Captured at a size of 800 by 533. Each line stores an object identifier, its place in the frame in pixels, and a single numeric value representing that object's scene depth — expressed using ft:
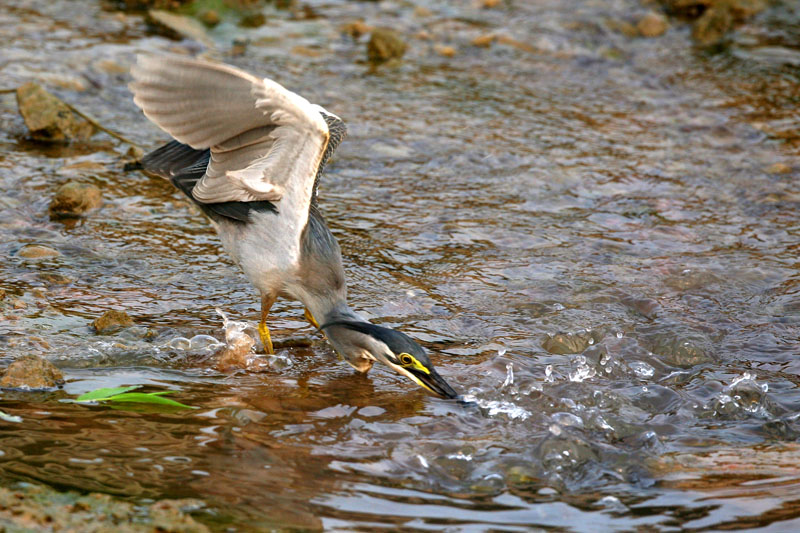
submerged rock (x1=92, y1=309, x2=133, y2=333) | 32.27
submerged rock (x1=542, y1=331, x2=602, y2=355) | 33.32
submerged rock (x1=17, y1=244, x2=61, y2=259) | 37.19
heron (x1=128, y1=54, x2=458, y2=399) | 29.45
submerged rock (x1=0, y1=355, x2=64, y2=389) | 28.04
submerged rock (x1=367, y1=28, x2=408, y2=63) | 60.54
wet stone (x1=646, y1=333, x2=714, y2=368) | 32.50
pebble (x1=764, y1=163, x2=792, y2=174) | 47.99
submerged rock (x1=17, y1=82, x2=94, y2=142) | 46.52
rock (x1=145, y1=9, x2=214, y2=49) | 60.95
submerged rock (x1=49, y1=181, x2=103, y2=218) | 40.55
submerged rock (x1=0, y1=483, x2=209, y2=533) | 21.67
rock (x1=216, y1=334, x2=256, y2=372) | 31.68
